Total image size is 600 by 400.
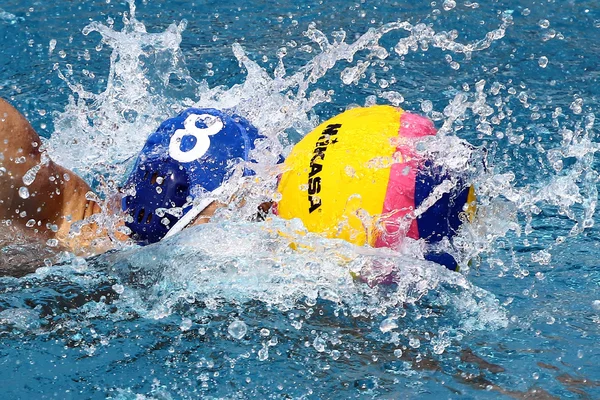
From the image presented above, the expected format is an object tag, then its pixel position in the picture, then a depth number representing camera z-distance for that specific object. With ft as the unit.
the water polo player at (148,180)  17.40
